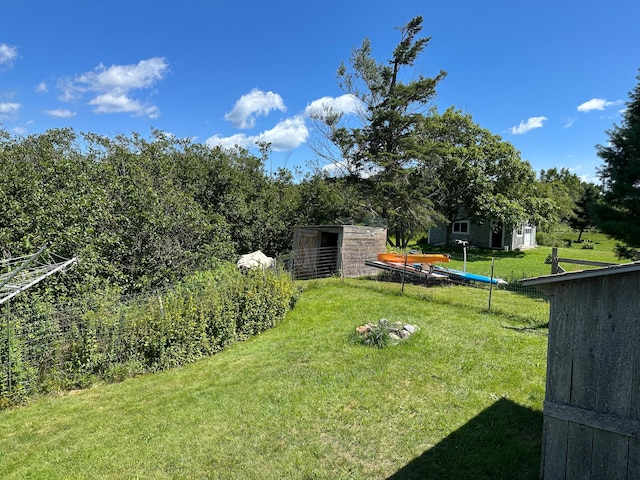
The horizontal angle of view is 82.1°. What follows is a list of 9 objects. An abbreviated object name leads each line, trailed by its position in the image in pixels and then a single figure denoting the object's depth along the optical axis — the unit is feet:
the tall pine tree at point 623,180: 35.22
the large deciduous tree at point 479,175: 68.80
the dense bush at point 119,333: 18.08
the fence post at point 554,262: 21.93
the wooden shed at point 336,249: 46.32
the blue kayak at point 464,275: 39.23
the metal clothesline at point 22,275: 15.26
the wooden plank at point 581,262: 20.43
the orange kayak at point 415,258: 43.91
